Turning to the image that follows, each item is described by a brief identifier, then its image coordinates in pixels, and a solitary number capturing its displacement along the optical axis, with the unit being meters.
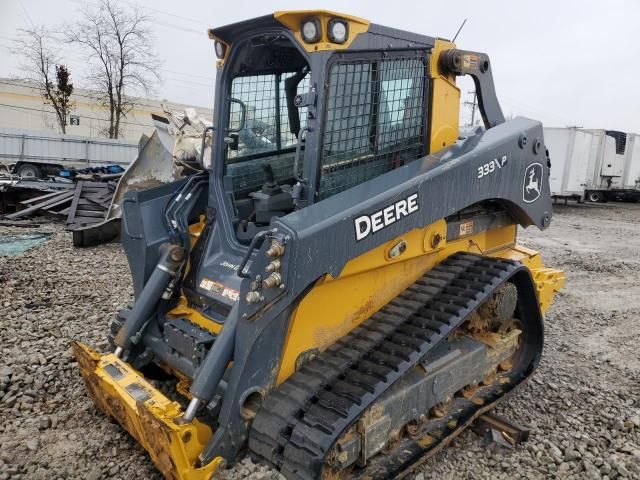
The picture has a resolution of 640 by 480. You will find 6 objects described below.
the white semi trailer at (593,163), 17.22
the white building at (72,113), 32.38
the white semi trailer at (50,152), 18.67
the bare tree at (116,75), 24.59
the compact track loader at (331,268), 2.46
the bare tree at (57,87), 25.08
